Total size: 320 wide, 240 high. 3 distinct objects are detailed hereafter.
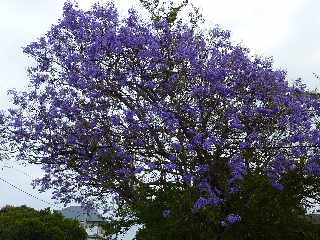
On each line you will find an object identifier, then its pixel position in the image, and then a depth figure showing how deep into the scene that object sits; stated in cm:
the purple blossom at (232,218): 1240
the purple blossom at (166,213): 1334
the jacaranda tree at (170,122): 1314
